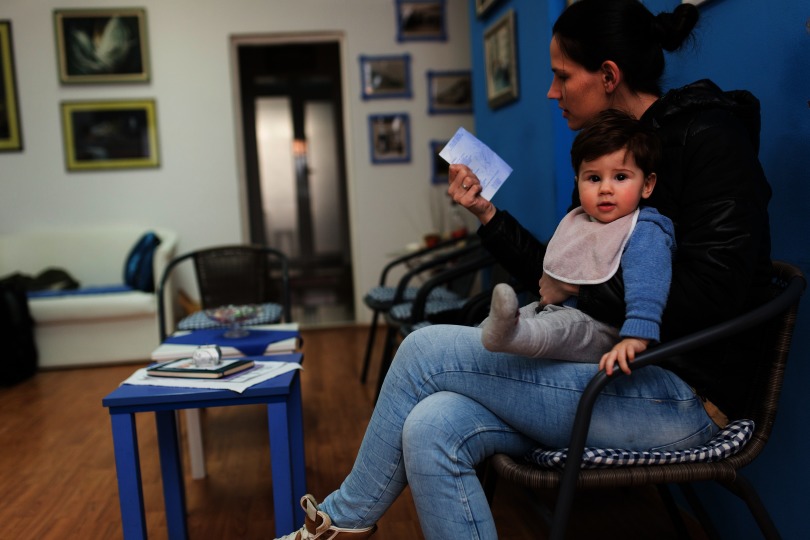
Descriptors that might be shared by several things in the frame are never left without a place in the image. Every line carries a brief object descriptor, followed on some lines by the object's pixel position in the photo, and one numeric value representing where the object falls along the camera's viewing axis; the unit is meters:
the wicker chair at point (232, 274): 3.77
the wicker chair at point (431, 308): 2.78
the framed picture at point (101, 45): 5.34
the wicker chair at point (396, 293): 3.32
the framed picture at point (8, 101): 5.30
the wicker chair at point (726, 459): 1.19
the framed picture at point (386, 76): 5.62
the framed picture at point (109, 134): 5.39
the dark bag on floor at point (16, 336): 4.23
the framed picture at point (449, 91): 5.70
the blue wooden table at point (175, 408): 1.68
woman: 1.27
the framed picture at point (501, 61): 3.41
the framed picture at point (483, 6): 3.74
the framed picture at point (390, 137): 5.68
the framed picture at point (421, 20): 5.63
